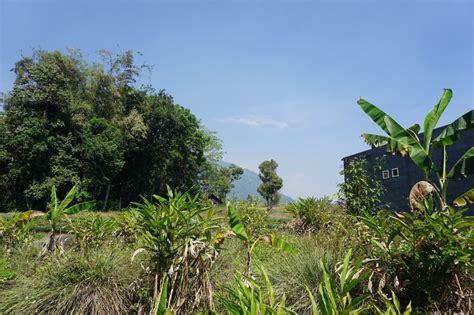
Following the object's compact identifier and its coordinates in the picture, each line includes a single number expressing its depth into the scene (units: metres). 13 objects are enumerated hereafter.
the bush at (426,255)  3.54
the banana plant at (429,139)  5.41
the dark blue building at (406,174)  14.55
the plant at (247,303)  2.50
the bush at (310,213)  10.94
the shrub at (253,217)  8.39
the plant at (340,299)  2.54
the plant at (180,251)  3.89
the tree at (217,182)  38.50
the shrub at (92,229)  6.52
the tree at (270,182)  47.44
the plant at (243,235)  3.74
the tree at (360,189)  7.33
